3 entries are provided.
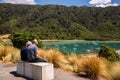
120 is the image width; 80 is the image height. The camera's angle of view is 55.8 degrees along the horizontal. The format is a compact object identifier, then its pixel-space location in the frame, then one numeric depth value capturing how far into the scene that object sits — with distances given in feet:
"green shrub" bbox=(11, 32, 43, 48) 31.92
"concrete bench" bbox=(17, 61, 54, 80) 13.77
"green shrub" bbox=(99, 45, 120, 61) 28.43
